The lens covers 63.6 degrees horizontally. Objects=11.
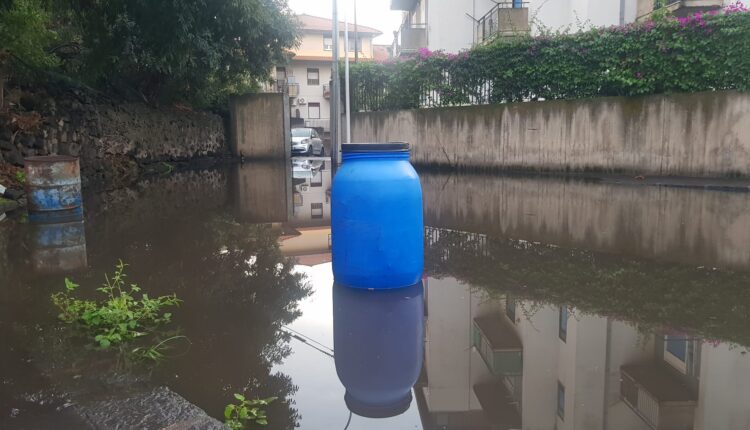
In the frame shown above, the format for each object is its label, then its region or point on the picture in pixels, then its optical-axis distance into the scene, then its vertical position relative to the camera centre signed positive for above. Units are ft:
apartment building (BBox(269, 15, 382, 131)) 164.66 +17.56
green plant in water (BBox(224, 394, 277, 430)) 8.81 -4.08
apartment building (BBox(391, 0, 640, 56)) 67.31 +15.13
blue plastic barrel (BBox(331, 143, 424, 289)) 14.89 -1.94
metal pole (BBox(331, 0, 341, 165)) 48.24 +4.25
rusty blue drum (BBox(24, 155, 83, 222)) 24.49 -1.80
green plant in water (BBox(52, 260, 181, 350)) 12.03 -3.70
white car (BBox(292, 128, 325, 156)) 99.45 -0.42
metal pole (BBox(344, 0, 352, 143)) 50.65 +5.06
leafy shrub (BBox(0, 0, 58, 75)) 30.94 +5.90
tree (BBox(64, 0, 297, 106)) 23.22 +6.14
